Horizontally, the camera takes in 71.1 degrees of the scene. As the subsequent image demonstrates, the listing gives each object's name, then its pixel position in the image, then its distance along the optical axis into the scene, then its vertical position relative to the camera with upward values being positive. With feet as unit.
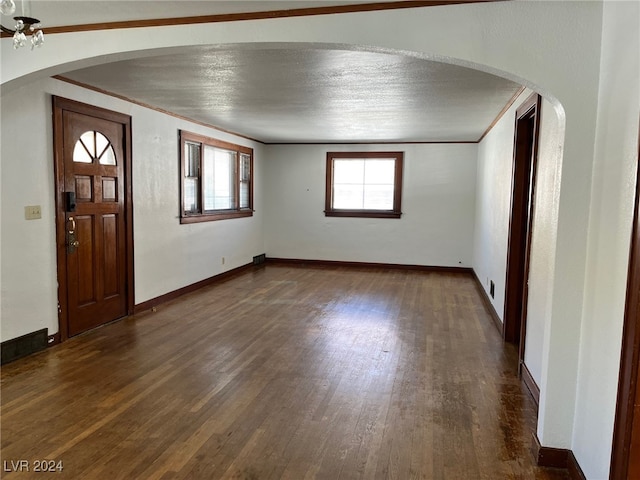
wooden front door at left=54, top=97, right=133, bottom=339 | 13.23 -0.66
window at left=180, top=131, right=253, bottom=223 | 20.06 +0.93
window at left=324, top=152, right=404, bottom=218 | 26.86 +1.01
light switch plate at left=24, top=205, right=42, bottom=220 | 12.09 -0.53
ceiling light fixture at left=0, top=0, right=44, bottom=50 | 5.26 +2.15
